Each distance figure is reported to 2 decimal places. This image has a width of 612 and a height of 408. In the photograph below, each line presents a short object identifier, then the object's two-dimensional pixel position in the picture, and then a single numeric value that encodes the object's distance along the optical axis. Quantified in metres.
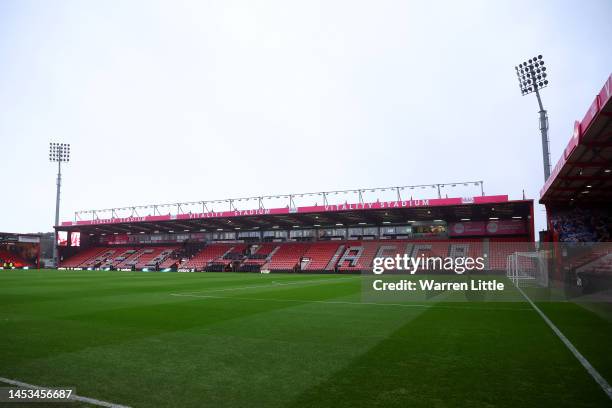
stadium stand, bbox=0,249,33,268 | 58.31
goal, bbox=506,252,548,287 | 23.81
